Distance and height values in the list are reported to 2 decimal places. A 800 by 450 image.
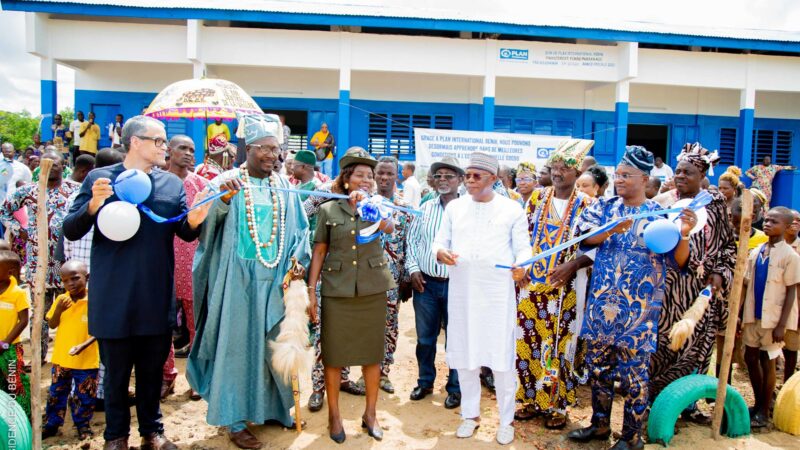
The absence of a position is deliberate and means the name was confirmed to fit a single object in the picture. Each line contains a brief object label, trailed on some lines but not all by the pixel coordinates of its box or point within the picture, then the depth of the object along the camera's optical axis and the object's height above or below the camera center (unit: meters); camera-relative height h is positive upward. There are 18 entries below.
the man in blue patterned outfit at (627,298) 3.66 -0.61
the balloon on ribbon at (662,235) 3.33 -0.17
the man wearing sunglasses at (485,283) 3.86 -0.57
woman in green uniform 3.87 -0.61
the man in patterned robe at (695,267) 3.98 -0.42
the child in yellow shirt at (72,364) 3.90 -1.22
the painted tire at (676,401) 3.92 -1.35
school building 13.88 +3.38
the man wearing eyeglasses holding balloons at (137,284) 3.32 -0.58
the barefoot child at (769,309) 4.41 -0.78
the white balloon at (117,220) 3.15 -0.19
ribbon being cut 3.16 -0.12
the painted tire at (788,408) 4.30 -1.50
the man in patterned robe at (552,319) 4.25 -0.88
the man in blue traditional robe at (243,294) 3.77 -0.69
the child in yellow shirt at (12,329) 3.82 -0.99
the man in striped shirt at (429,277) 4.65 -0.65
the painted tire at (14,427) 3.11 -1.35
